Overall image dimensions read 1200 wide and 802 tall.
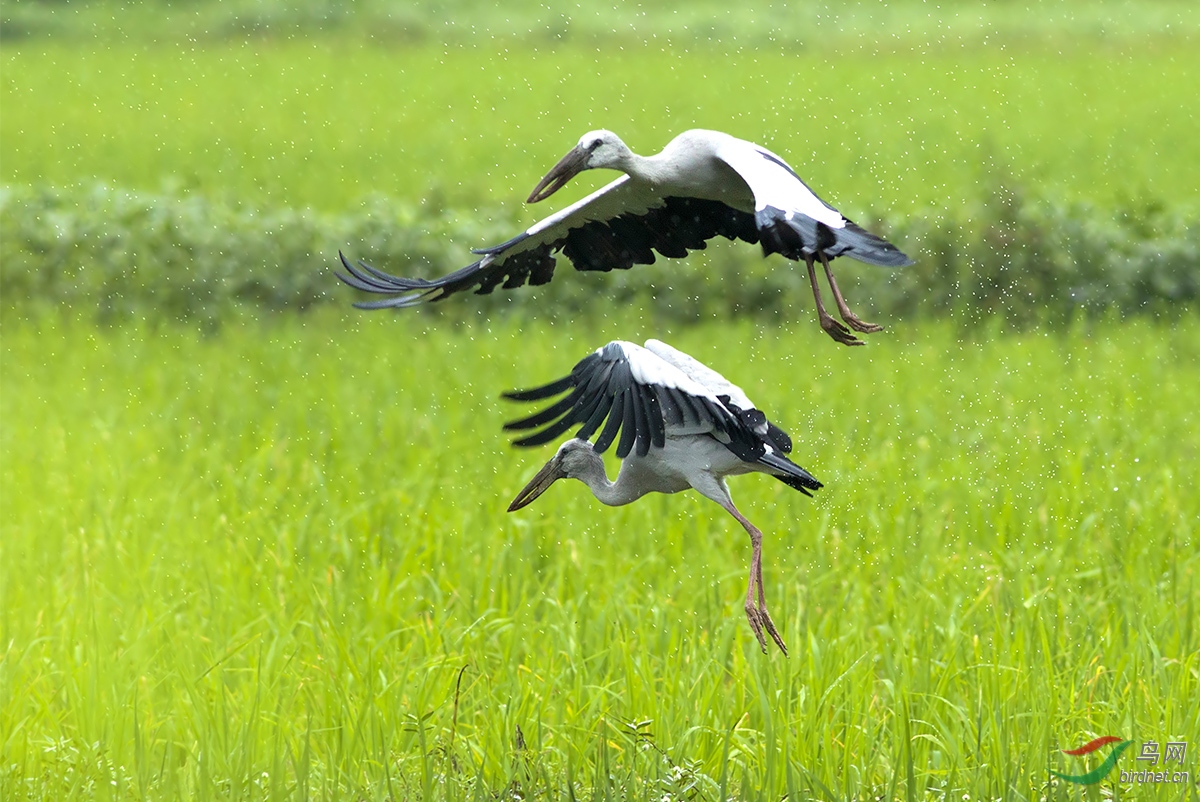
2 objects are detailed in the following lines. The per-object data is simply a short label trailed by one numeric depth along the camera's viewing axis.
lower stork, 30.77
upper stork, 30.59
